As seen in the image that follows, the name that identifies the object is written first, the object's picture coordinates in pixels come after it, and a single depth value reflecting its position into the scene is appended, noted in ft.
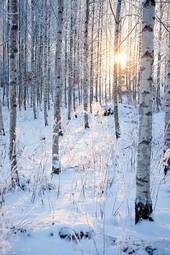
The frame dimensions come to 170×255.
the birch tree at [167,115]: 22.76
